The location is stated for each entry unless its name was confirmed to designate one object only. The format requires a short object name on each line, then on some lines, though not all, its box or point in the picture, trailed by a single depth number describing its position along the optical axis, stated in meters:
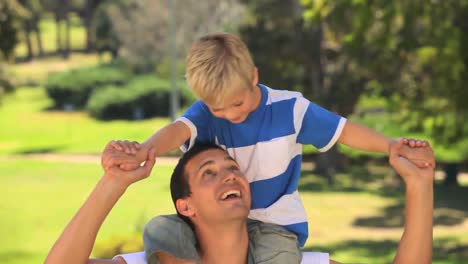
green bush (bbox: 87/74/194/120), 47.78
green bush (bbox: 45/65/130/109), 51.38
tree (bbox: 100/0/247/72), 43.88
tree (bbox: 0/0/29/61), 14.52
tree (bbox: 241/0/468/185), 12.81
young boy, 2.55
